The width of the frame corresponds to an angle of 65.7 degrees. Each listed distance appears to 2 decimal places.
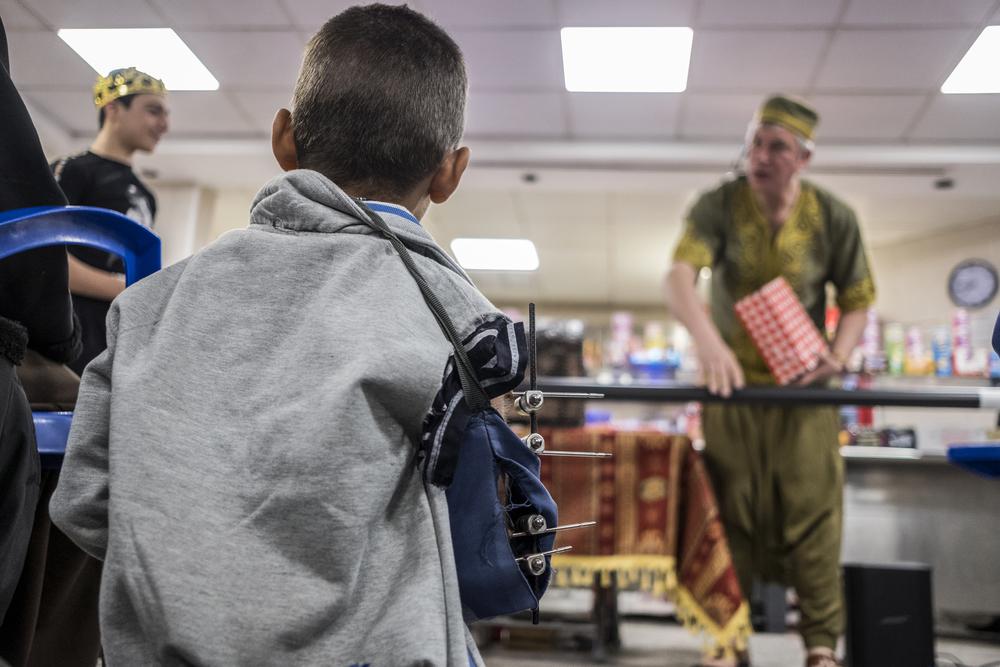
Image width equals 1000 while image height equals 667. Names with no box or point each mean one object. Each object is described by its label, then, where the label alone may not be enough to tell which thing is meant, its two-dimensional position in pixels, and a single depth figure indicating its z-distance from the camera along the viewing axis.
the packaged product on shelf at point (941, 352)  5.06
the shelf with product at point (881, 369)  3.65
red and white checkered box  1.66
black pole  1.58
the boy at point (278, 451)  0.50
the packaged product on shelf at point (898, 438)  3.63
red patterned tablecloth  1.81
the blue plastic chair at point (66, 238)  0.66
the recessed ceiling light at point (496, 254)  6.49
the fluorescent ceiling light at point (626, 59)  3.46
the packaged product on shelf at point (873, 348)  5.23
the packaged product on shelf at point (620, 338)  6.43
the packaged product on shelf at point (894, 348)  5.23
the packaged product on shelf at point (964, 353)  4.91
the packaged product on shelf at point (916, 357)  5.14
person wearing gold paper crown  1.22
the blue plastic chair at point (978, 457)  1.15
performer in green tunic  1.64
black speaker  1.52
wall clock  5.50
